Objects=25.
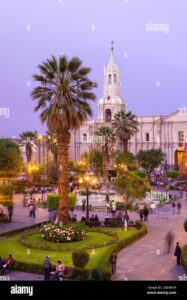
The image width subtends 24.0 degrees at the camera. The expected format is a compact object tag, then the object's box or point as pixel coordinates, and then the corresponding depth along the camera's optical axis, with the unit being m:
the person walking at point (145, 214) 32.50
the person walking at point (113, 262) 18.61
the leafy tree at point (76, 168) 60.04
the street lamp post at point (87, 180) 35.44
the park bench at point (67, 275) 17.54
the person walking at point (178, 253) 19.95
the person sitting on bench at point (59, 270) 17.14
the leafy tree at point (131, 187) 32.03
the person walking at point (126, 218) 30.20
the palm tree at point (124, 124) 61.28
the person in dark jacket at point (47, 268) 17.61
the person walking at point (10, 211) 31.50
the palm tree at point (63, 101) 23.75
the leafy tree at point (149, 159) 63.34
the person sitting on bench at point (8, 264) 18.66
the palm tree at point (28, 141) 65.81
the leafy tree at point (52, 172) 62.31
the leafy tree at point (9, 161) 52.34
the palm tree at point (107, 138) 57.14
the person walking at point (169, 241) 22.39
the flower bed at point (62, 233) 23.05
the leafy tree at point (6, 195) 31.12
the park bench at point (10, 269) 18.80
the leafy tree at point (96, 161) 62.06
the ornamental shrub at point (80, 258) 17.66
